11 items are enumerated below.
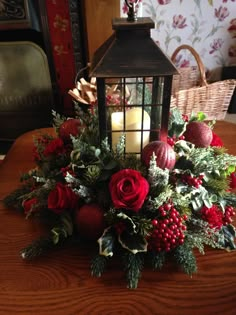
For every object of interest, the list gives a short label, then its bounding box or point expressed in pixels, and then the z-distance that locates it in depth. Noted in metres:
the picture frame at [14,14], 1.68
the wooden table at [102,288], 0.57
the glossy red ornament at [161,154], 0.67
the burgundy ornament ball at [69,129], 0.84
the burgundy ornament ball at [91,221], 0.65
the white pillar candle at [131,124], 0.72
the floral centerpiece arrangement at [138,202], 0.62
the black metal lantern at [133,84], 0.59
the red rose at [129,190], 0.60
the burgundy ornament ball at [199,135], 0.80
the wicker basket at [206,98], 1.51
